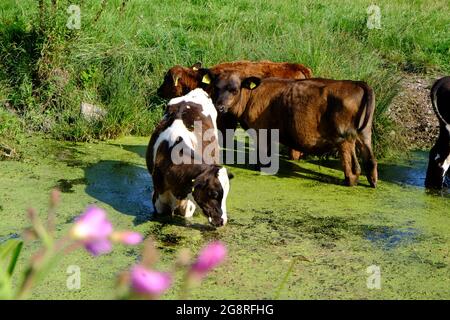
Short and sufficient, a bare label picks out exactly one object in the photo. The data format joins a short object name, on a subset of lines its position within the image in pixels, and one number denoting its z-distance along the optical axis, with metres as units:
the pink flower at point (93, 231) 3.96
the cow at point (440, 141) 12.41
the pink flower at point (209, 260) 3.80
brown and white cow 10.77
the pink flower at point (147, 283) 3.82
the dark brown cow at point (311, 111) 12.28
